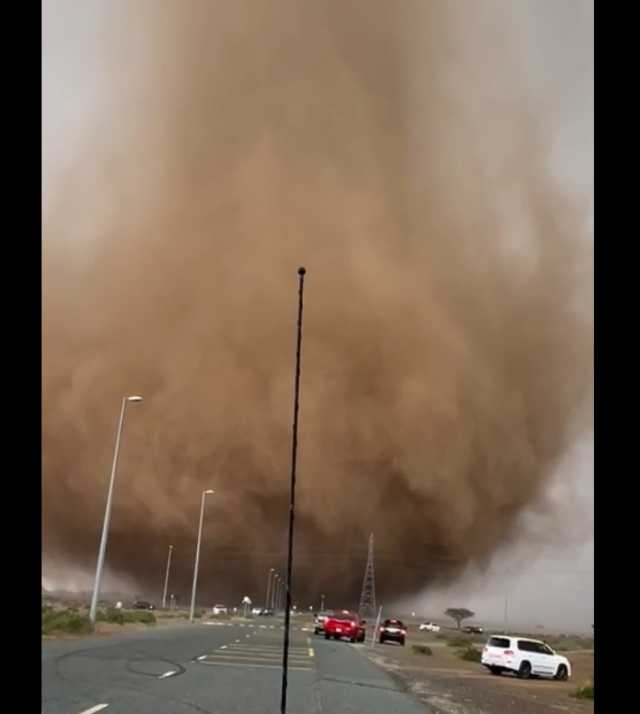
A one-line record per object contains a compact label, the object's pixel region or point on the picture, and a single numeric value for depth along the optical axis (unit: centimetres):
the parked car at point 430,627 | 11539
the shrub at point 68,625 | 2541
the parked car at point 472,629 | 10769
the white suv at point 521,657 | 2136
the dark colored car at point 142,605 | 9200
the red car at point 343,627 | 3509
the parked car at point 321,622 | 3638
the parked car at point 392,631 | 4050
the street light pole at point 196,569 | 5284
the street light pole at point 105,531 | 2803
